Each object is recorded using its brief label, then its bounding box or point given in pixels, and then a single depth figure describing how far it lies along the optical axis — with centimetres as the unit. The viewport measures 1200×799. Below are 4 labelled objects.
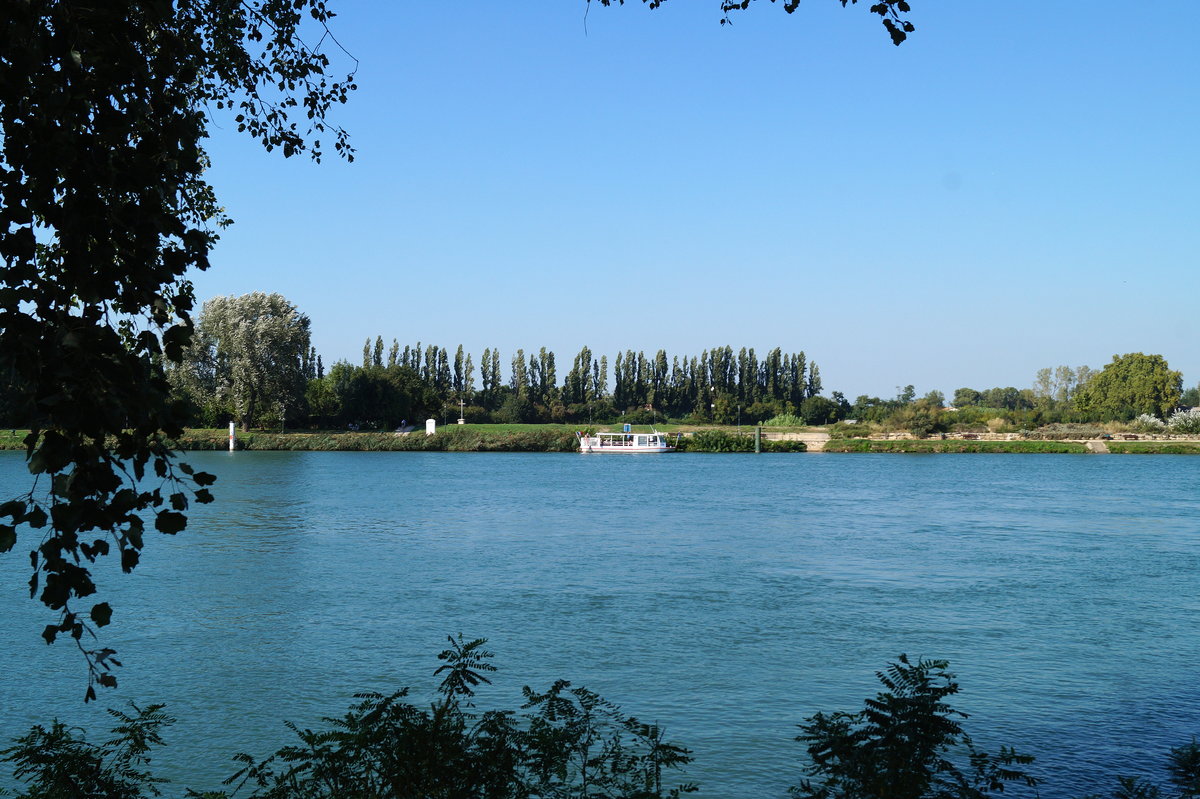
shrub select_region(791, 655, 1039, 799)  603
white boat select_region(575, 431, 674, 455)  9819
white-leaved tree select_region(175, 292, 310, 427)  8244
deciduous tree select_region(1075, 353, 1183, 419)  13212
